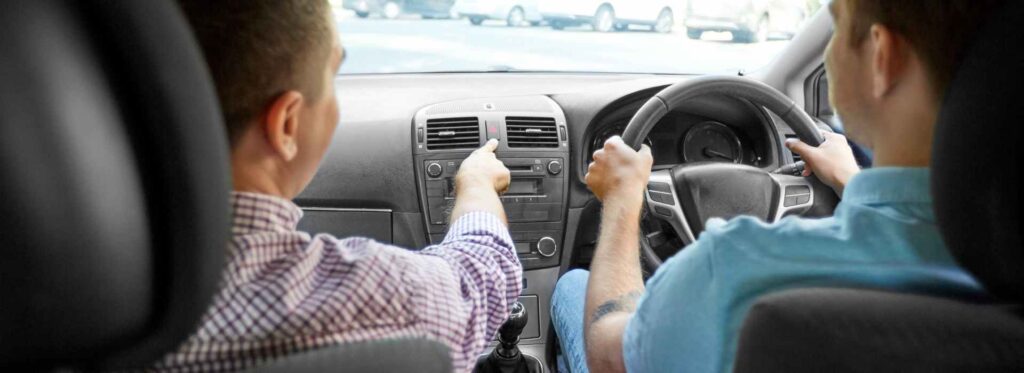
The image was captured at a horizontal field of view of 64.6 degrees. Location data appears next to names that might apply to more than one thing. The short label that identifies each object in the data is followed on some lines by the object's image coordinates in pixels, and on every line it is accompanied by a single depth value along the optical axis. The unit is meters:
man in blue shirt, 0.98
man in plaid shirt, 0.93
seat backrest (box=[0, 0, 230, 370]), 0.67
